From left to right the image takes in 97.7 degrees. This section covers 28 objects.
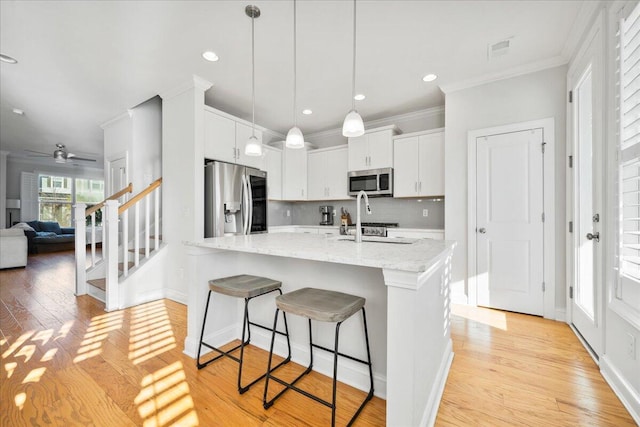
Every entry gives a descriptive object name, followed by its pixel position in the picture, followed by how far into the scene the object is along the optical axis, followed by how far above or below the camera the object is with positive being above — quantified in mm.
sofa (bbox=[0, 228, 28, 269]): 5105 -647
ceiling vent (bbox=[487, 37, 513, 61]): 2562 +1542
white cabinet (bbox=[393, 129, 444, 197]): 3791 +667
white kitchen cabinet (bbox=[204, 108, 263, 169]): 3422 +970
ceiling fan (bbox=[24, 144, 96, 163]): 6125 +1515
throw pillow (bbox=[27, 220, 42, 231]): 7621 -315
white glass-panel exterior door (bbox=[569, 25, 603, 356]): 1989 +99
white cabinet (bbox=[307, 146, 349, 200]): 4762 +678
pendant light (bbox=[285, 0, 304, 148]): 2312 +620
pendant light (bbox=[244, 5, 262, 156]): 2166 +1552
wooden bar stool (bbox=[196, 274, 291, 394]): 1741 -493
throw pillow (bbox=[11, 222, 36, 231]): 6957 -317
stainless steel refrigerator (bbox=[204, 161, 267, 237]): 3336 +167
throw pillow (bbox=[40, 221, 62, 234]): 7773 -364
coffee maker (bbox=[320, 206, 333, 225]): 5113 -53
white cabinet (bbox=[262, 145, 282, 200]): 4664 +721
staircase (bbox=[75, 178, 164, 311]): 3080 -659
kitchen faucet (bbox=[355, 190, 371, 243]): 1979 -143
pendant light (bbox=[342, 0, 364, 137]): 1967 +620
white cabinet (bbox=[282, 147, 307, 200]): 4973 +696
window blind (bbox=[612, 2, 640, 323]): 1516 +257
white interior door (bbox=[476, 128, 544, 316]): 2893 -106
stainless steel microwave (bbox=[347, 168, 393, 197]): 4156 +465
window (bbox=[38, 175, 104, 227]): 8484 +587
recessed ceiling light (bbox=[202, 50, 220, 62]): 2734 +1563
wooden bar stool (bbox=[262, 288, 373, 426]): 1344 -481
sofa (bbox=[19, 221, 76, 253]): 6934 -600
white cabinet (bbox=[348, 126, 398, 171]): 4176 +965
